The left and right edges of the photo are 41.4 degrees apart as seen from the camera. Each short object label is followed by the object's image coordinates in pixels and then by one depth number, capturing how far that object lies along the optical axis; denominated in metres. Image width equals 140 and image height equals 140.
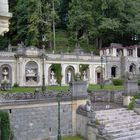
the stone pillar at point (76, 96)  13.77
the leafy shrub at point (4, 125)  10.74
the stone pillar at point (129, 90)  15.75
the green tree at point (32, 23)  28.46
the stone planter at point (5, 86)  16.28
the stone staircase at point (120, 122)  12.22
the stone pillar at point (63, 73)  23.70
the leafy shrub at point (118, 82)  23.43
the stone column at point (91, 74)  25.28
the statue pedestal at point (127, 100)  15.73
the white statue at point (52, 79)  23.16
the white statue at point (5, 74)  21.34
